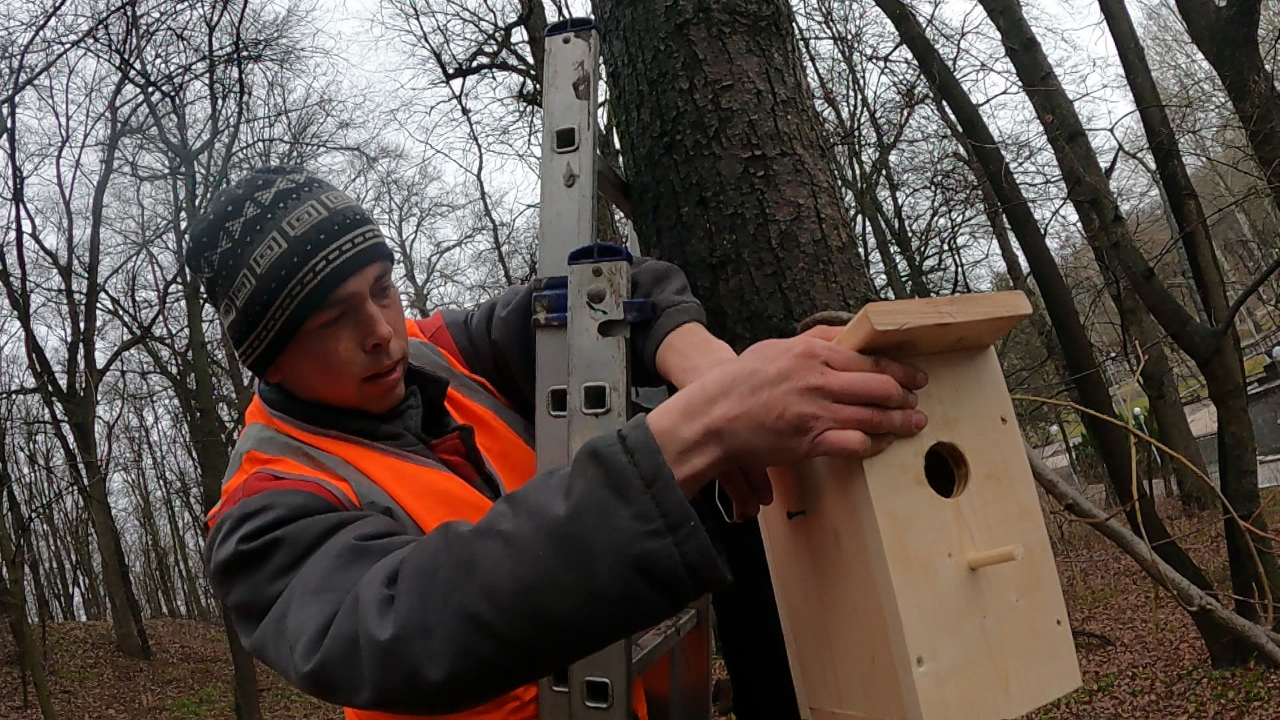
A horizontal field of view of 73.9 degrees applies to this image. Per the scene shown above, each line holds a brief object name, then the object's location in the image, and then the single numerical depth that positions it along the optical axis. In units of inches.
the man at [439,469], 39.0
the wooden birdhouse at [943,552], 48.2
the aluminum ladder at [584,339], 54.8
